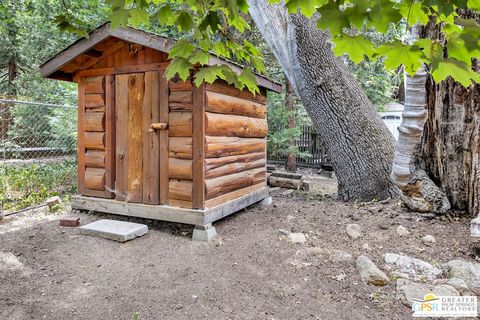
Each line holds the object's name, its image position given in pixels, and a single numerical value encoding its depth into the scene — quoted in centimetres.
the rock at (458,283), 239
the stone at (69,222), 436
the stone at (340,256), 310
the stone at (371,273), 266
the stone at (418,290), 236
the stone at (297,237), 363
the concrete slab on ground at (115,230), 382
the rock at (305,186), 744
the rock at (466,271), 244
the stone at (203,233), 383
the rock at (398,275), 269
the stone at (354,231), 354
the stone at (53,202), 526
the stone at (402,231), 337
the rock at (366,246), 325
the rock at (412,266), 265
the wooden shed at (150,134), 394
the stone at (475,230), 268
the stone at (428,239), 315
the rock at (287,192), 669
